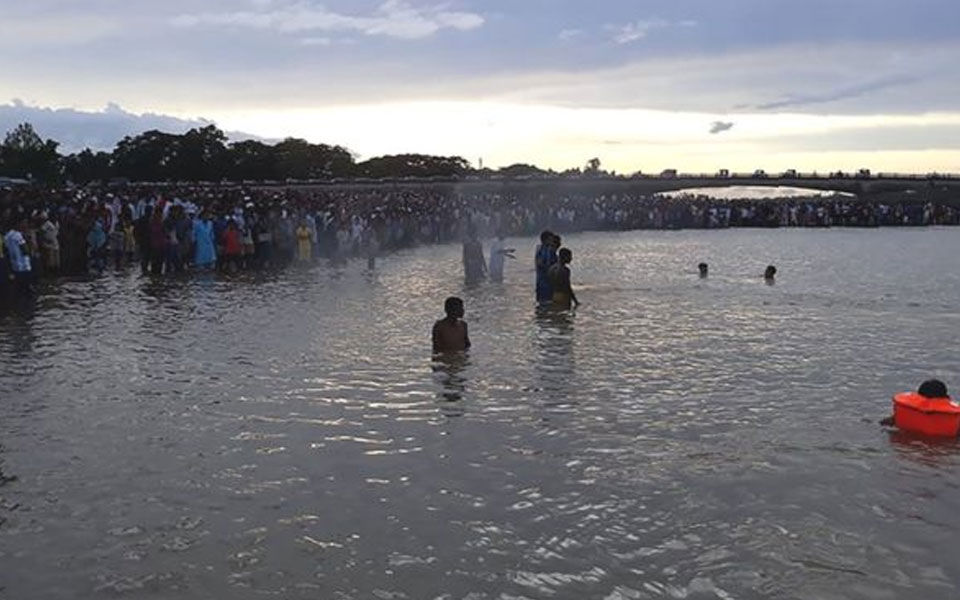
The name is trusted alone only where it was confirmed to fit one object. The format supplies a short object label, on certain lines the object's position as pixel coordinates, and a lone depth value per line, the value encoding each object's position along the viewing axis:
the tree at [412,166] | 149.60
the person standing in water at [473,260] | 25.08
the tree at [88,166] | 106.19
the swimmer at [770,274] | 28.39
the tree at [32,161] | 87.94
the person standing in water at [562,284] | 17.23
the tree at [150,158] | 110.38
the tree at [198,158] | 111.69
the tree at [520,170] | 168.61
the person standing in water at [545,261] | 17.84
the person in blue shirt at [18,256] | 17.98
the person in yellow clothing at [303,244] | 30.28
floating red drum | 9.20
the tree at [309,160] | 125.24
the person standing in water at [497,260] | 24.66
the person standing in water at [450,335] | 13.35
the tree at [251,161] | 112.94
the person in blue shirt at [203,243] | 25.17
